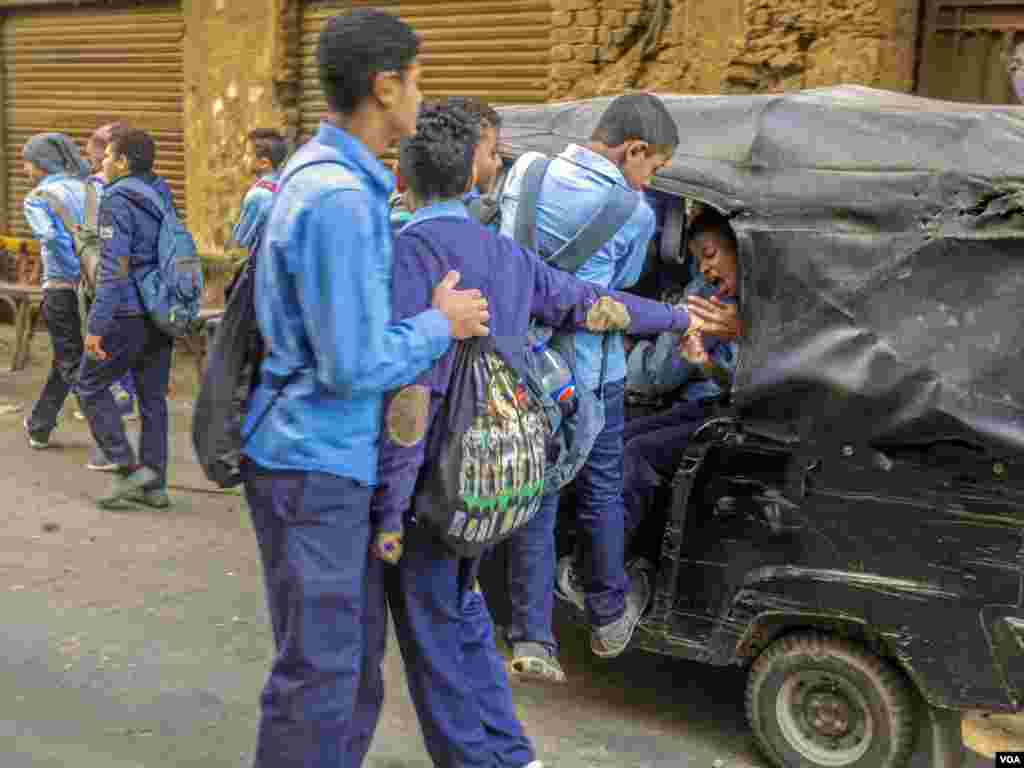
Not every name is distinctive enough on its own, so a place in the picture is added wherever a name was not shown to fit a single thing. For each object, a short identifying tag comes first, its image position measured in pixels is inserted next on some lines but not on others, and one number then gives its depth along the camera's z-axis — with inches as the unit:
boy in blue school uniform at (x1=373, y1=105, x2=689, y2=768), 123.7
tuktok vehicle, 139.1
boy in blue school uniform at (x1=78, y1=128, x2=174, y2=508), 255.8
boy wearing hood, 303.9
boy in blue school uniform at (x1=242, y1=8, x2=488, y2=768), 112.4
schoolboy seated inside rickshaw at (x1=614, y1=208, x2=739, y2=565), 173.5
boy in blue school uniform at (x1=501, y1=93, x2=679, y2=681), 160.6
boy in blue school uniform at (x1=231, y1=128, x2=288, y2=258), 296.0
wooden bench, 410.7
